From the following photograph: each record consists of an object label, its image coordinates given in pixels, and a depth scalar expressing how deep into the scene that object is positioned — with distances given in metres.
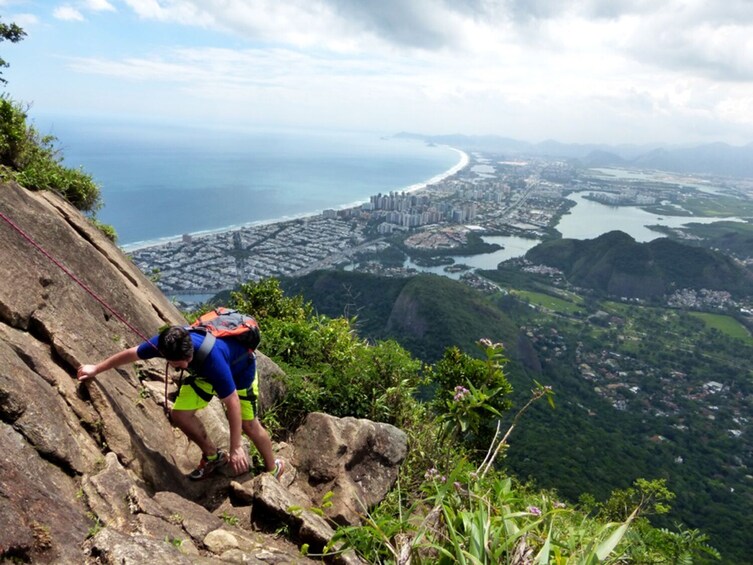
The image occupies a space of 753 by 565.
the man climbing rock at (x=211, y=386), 3.18
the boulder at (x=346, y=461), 4.01
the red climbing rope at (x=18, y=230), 3.45
